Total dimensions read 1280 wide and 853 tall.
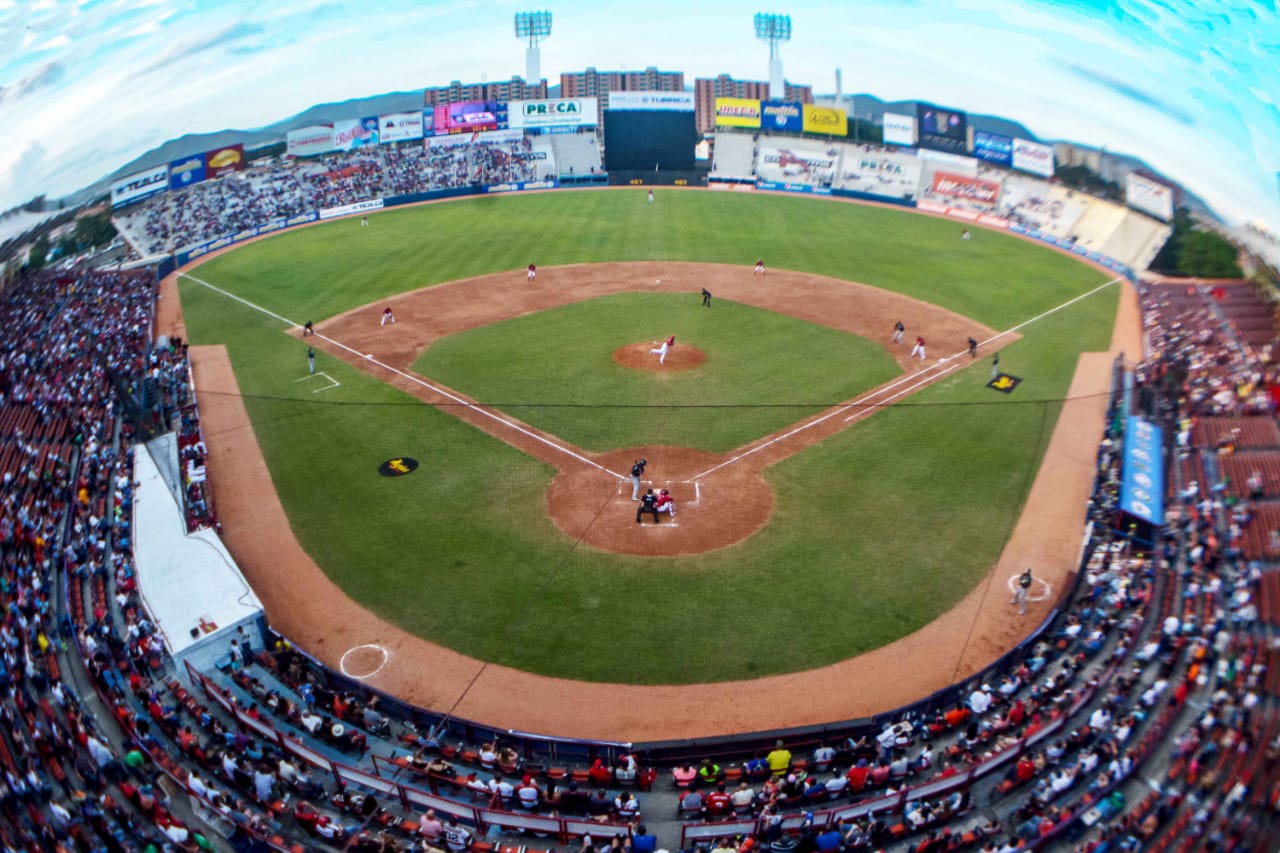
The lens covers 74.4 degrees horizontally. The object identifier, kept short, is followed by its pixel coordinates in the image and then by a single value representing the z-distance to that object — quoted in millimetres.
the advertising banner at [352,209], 64000
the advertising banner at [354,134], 72188
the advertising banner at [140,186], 56312
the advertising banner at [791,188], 69375
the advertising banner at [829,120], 72625
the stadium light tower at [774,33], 91125
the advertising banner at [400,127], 73625
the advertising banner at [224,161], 64000
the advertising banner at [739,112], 74812
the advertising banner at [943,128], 64750
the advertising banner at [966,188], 61438
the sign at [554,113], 75812
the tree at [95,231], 48938
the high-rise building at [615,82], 173962
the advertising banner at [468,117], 74938
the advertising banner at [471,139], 75812
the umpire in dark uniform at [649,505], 22047
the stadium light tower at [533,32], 90562
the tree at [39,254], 37719
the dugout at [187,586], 16844
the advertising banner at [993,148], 62094
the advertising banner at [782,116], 73812
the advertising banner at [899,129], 67938
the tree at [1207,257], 29672
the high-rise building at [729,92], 124188
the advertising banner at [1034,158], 59812
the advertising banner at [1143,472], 20062
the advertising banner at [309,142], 69625
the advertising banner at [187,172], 61312
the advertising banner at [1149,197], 45594
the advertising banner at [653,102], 76500
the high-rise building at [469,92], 152412
